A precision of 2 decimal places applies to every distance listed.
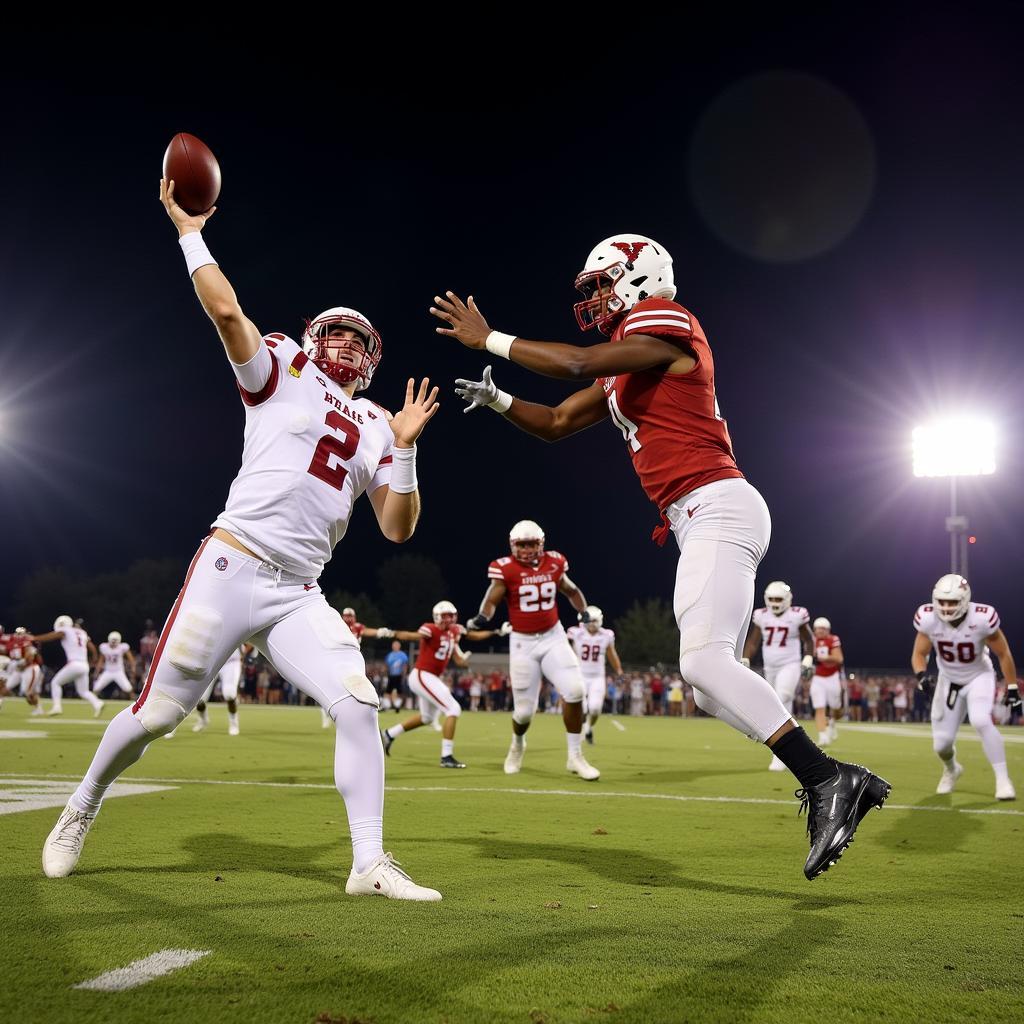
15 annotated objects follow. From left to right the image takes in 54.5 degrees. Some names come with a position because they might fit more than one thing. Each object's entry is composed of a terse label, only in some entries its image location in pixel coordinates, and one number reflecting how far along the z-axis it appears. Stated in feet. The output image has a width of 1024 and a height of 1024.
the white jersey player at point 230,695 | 58.44
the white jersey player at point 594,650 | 64.75
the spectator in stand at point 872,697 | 130.82
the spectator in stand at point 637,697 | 138.41
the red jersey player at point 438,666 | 41.98
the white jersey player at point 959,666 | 33.94
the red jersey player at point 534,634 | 37.58
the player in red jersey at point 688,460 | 14.01
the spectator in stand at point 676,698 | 139.43
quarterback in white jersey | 14.70
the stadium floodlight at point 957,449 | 107.55
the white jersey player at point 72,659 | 74.08
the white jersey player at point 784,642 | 49.42
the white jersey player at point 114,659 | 77.92
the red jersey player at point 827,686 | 58.65
